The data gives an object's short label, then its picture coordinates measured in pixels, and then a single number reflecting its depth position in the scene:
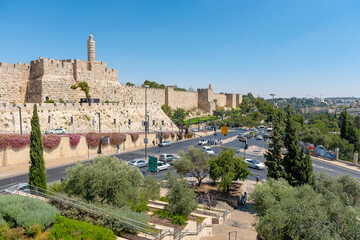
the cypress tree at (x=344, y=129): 35.97
